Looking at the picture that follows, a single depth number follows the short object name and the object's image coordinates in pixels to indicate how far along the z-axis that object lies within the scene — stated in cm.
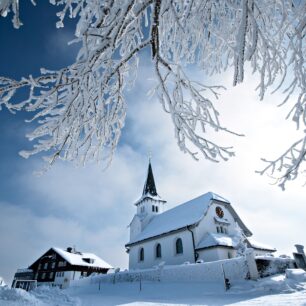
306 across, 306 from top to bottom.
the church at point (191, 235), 2043
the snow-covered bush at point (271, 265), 1395
